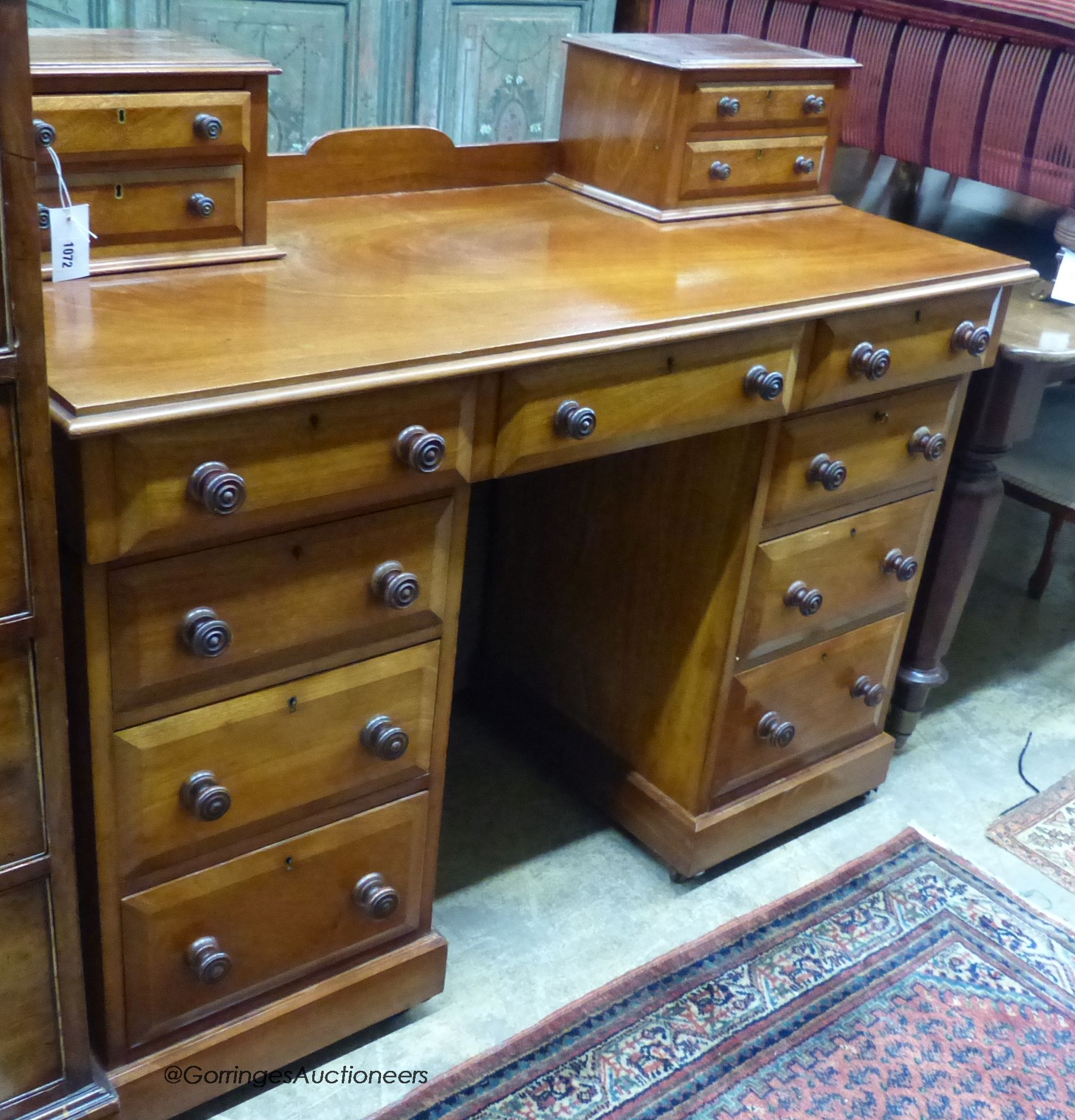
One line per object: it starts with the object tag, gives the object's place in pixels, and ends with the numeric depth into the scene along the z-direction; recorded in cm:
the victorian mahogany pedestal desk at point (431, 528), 115
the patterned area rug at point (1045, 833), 203
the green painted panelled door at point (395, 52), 217
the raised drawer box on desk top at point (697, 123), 173
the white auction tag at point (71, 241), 126
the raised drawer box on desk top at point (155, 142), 126
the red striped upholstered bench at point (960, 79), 203
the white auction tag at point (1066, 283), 201
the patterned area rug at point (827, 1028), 154
